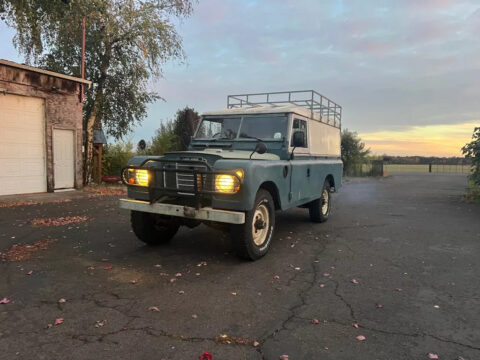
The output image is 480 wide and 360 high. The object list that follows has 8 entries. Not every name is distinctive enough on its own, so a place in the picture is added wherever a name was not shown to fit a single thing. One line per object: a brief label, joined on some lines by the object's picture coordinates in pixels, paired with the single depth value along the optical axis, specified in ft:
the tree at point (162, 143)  62.74
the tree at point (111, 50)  50.03
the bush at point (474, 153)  39.09
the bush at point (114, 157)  53.93
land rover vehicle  14.58
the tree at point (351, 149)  84.33
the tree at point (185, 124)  70.64
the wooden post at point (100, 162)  49.04
